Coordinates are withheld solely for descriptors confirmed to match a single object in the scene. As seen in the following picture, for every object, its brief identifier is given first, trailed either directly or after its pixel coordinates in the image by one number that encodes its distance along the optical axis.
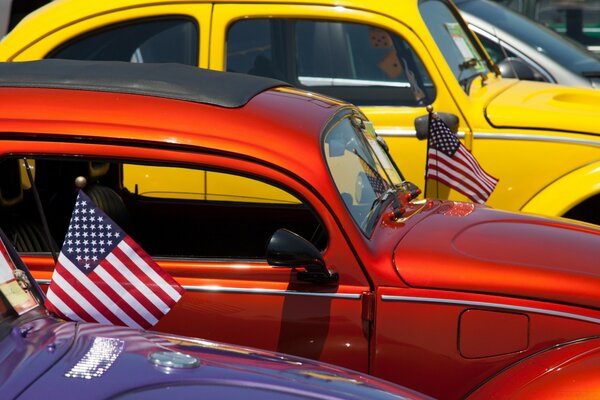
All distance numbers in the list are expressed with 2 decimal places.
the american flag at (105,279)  7.18
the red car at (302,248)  7.53
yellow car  12.28
